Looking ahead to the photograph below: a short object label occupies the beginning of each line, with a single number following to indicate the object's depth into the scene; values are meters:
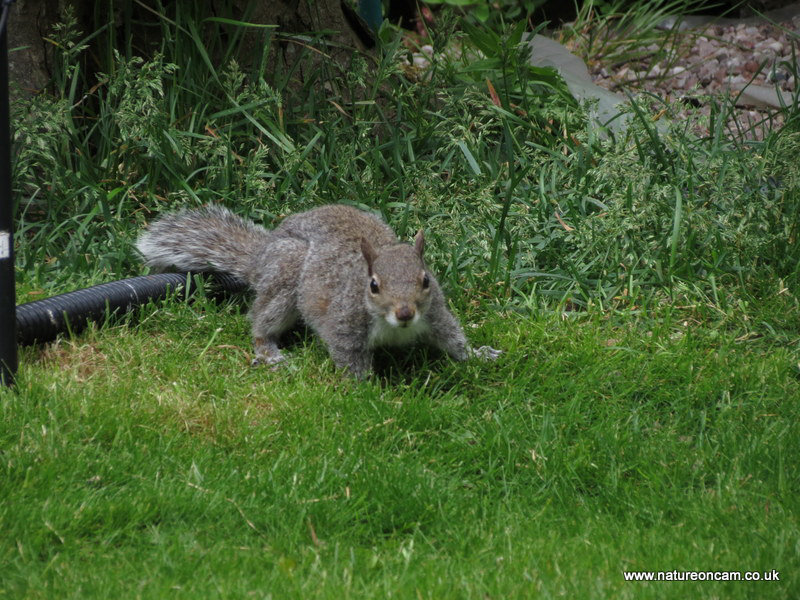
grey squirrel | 7.20
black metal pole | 6.20
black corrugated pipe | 7.55
